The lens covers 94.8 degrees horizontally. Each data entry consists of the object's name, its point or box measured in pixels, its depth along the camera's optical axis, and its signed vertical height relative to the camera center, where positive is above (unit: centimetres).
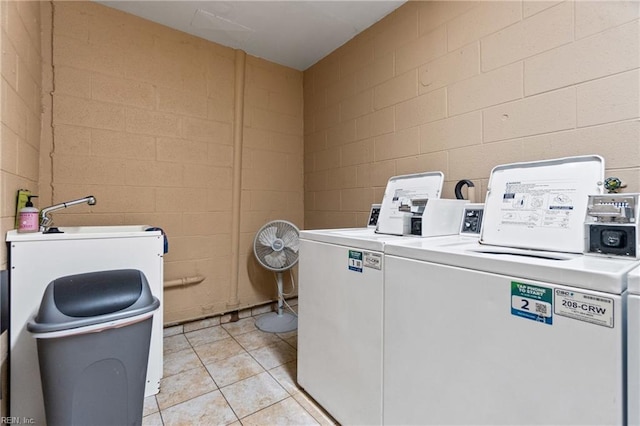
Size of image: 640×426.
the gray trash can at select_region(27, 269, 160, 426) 112 -54
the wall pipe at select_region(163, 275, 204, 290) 242 -57
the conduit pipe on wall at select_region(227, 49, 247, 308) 274 +43
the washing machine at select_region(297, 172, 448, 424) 127 -48
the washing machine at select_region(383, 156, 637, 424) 70 -29
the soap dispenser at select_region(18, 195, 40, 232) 144 -3
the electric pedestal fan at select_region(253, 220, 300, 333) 259 -32
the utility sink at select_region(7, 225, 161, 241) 139 -11
